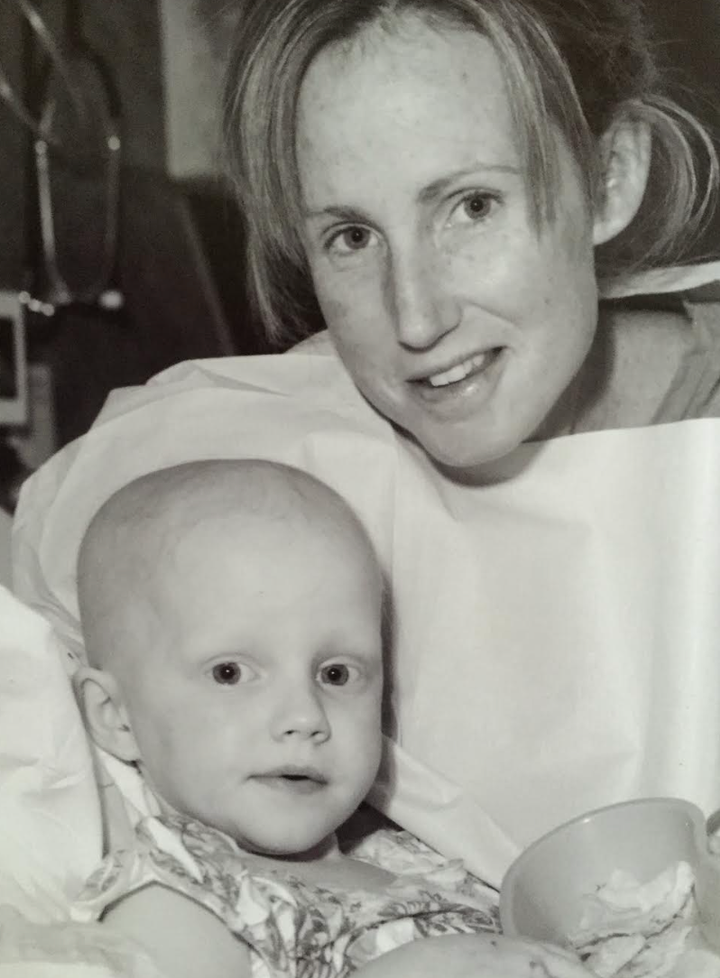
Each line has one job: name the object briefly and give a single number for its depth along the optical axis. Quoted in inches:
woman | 28.7
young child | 23.9
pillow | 25.6
